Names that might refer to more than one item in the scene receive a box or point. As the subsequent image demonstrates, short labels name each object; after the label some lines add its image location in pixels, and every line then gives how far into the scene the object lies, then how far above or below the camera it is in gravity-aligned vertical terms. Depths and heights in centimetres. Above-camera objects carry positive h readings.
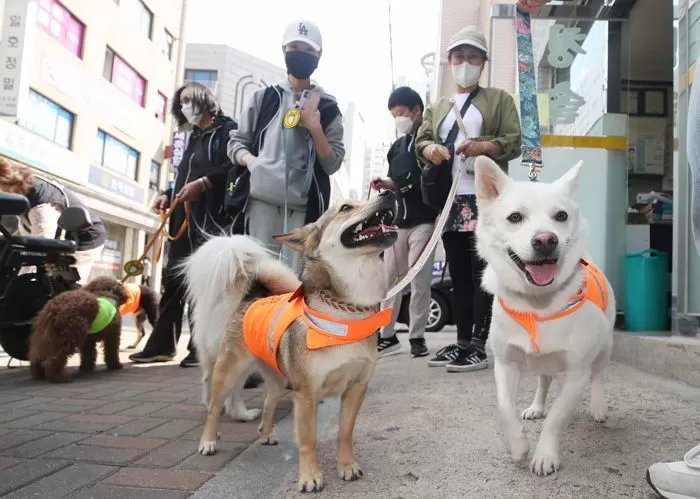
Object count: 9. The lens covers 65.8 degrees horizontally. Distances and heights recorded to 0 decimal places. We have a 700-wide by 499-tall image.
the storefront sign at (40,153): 1327 +303
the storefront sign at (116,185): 1742 +294
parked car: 882 -35
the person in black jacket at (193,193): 442 +66
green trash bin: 456 +4
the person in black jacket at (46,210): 433 +48
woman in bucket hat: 351 +88
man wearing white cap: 336 +87
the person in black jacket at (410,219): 443 +54
